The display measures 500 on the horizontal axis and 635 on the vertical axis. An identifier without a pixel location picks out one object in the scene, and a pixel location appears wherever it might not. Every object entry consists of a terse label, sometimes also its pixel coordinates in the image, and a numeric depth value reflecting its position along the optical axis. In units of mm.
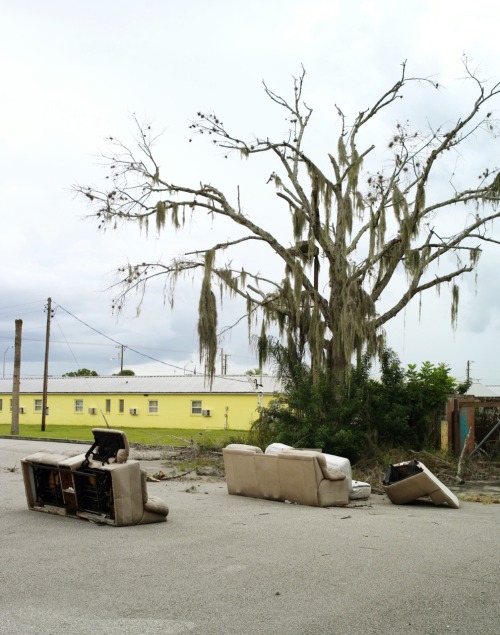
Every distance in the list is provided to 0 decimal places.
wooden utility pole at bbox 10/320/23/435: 36156
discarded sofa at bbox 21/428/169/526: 9562
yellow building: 44062
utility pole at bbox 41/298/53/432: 41206
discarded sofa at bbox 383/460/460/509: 12734
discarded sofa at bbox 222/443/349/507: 12281
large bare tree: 20750
